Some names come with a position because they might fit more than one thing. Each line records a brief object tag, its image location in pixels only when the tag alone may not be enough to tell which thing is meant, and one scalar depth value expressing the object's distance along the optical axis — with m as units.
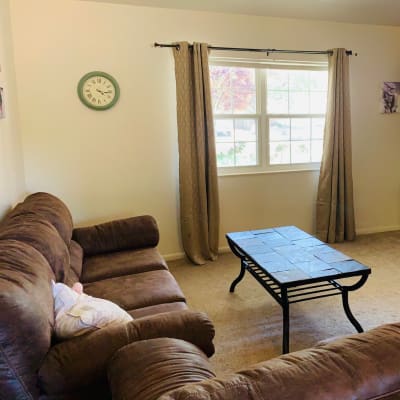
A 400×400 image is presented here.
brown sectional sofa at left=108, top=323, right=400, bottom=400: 0.70
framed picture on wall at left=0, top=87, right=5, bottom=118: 2.47
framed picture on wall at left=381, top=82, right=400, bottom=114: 4.19
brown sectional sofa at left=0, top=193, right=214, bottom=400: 1.12
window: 3.76
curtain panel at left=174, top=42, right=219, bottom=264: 3.38
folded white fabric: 1.32
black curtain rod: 3.36
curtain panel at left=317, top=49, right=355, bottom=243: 3.82
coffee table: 2.00
